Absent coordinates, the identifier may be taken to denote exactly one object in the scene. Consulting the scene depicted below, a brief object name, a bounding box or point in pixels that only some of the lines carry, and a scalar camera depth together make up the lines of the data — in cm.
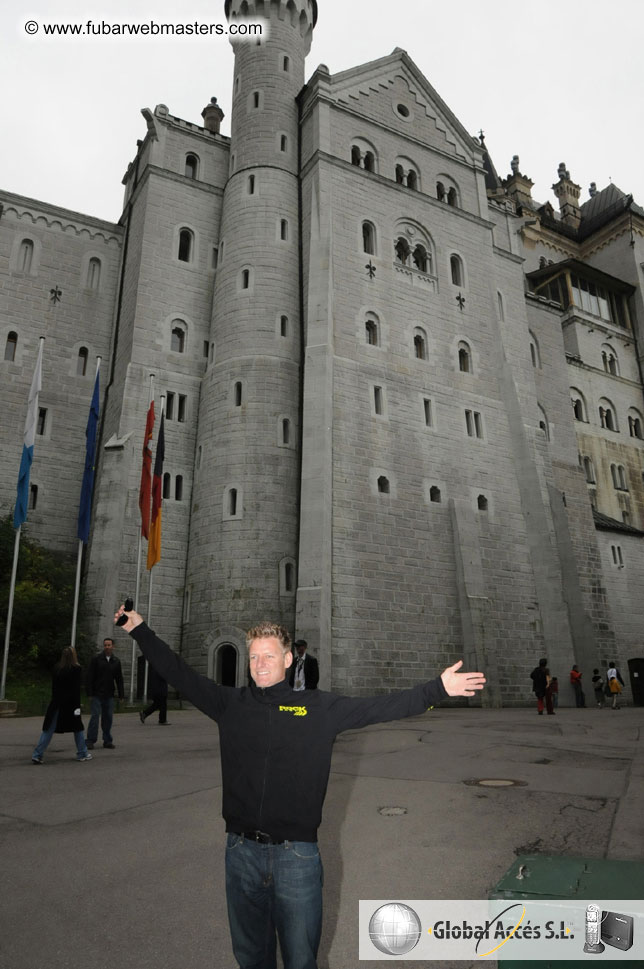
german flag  2102
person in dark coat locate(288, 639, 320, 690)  1513
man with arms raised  286
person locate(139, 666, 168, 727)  1496
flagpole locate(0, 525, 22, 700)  1672
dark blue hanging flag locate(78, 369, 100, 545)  1911
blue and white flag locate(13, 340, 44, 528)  1877
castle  2431
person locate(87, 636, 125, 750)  1141
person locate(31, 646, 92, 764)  982
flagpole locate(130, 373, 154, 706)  2120
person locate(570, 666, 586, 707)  2545
